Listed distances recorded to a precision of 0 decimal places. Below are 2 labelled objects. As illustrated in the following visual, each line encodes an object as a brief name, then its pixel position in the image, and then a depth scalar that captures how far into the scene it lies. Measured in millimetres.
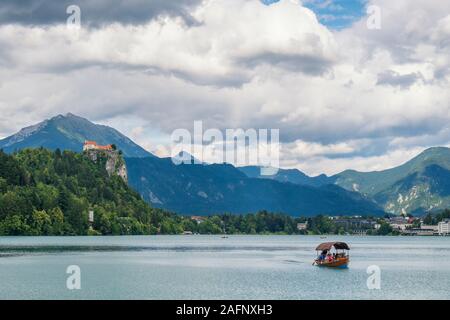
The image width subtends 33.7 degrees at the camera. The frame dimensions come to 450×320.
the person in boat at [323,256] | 154675
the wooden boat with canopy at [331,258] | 148250
